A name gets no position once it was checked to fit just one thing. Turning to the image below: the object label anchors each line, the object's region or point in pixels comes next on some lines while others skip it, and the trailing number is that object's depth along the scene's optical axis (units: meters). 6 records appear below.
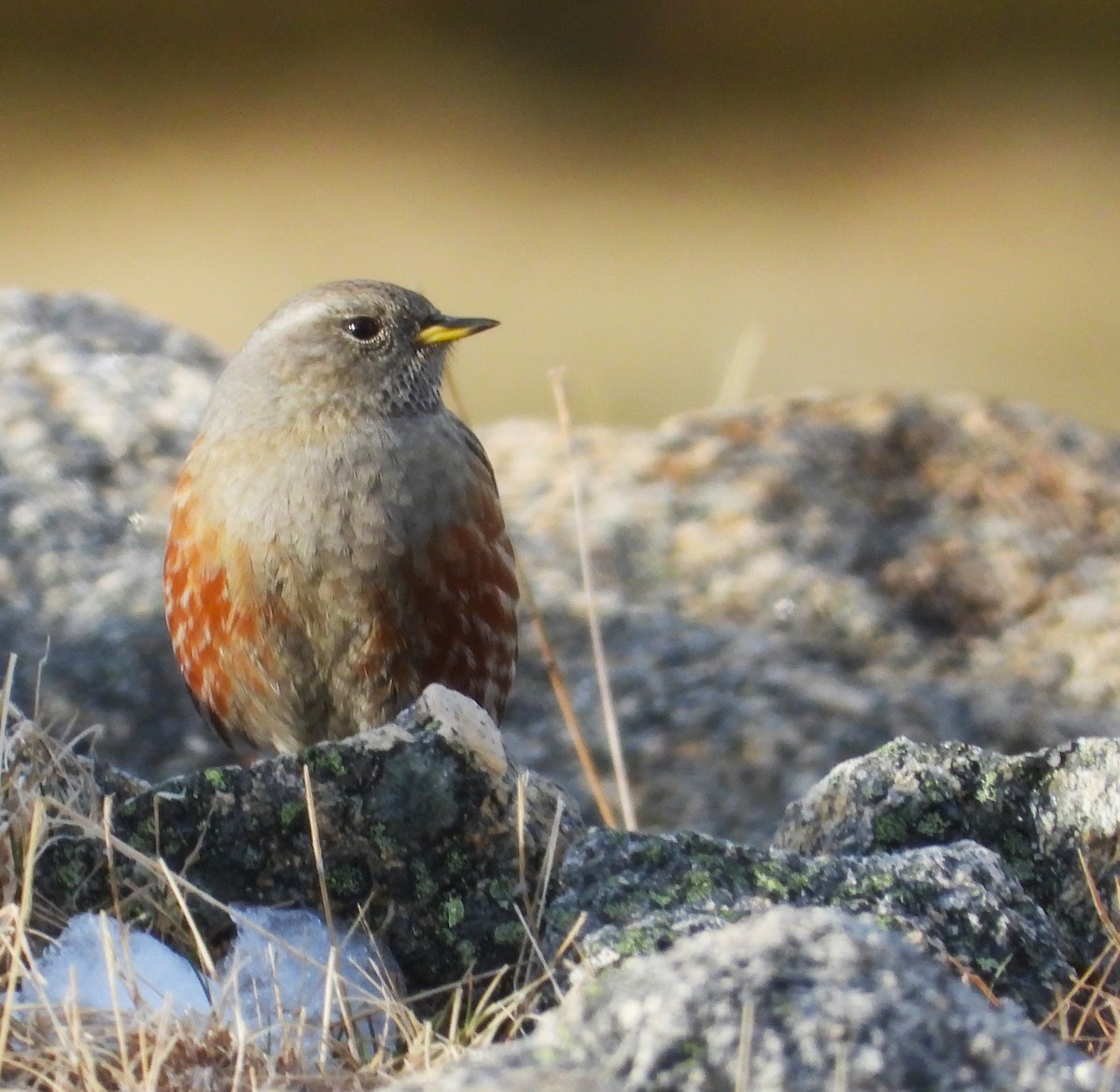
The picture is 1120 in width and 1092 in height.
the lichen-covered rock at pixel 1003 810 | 6.00
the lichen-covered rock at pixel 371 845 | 5.60
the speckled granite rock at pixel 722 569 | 9.91
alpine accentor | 8.37
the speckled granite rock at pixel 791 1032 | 4.05
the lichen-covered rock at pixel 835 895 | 5.27
